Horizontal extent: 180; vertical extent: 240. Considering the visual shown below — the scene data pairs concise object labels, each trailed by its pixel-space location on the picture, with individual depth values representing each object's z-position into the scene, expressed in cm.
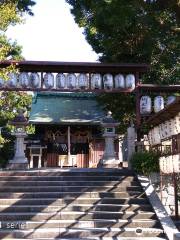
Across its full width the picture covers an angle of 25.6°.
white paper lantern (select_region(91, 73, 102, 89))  1741
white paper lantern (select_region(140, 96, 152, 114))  1738
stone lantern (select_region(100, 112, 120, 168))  1630
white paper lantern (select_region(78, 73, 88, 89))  1735
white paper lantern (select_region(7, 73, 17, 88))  1684
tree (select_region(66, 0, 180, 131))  1678
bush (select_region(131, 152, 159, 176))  1419
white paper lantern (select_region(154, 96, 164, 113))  1764
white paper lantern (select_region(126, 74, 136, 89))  1745
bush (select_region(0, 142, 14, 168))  2561
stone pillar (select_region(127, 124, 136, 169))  1581
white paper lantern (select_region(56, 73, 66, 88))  1728
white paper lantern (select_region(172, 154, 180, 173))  1133
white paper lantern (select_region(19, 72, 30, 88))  1706
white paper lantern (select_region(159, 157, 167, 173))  1283
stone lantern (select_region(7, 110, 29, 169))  1602
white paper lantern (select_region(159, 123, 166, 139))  1353
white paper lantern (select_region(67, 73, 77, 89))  1733
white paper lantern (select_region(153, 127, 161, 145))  1426
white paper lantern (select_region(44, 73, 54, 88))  1722
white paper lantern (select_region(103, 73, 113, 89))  1744
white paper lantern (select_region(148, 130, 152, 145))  1562
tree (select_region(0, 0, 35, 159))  1784
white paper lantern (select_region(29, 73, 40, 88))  1717
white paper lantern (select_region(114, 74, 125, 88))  1748
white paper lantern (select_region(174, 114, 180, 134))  1198
